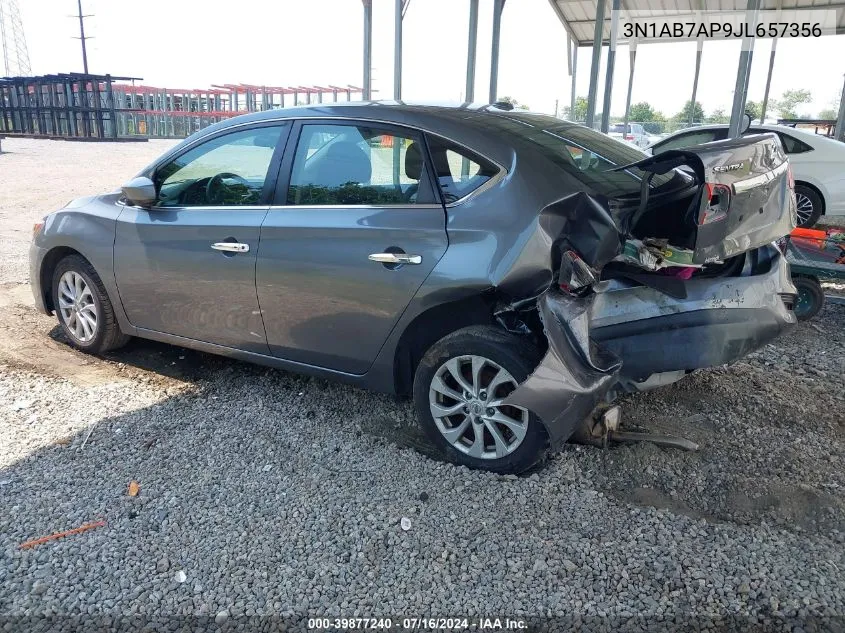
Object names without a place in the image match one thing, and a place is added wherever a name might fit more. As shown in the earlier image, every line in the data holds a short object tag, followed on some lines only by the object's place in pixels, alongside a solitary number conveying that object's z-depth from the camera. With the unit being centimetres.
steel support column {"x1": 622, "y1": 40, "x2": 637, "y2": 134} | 2656
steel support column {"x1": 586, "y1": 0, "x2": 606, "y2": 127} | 1431
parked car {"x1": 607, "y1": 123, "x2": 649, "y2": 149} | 2814
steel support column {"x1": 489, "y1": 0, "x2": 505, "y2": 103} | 1502
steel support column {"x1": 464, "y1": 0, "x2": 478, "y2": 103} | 1423
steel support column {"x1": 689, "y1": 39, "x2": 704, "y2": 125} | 2900
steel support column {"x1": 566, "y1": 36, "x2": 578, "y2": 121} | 2244
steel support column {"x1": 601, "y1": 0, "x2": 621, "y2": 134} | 1511
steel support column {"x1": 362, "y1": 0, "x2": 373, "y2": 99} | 1483
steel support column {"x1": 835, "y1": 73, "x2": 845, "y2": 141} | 1753
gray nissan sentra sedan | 304
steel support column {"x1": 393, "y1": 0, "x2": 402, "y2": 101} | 1414
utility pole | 4134
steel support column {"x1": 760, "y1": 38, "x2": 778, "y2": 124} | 2620
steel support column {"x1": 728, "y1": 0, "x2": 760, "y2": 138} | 1057
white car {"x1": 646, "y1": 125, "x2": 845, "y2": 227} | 979
